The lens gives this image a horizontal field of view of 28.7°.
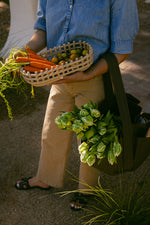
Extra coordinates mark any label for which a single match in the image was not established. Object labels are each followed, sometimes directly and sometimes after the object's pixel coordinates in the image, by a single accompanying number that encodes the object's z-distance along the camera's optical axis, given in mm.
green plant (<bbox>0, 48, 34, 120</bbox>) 1938
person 1851
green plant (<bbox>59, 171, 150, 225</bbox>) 2087
